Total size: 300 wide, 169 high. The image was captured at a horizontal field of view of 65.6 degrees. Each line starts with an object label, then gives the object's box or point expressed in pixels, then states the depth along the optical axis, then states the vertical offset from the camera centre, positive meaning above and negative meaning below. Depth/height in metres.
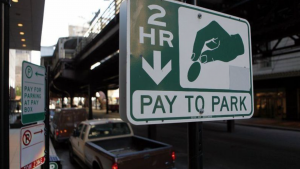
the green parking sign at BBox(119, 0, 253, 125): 1.44 +0.21
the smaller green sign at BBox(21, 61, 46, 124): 3.28 +0.02
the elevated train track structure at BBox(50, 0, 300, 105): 11.88 +4.00
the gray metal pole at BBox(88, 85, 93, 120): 31.25 -0.38
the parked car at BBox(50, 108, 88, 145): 12.61 -1.52
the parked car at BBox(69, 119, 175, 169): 5.47 -1.57
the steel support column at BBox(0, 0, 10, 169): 1.98 +0.09
